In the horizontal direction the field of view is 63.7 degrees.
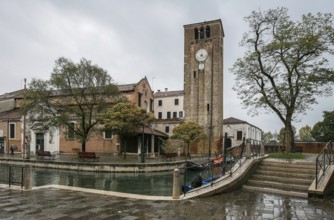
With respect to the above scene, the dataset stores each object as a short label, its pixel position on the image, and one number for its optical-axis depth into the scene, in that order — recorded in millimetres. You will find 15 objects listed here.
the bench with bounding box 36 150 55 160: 28578
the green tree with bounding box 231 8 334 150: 17734
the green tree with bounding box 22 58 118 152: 27469
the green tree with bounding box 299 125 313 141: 86775
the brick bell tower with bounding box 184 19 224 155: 41094
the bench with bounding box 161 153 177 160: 29109
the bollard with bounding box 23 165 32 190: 10625
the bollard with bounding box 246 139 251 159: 12423
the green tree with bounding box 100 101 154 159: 26797
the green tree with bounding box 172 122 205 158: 34500
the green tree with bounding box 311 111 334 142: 46094
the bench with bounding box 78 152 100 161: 25891
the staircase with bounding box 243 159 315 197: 9883
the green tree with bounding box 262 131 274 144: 116812
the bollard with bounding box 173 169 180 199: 8898
